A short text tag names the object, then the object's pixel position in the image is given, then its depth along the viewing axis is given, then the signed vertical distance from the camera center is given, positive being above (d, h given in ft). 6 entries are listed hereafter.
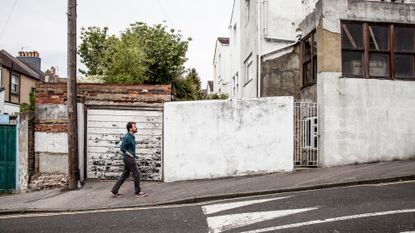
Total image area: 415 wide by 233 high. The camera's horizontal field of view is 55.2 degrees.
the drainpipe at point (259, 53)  54.45 +9.25
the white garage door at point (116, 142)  41.32 -2.27
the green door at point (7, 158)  38.91 -3.72
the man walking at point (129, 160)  32.48 -3.26
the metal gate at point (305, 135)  42.39 -1.58
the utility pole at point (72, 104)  36.94 +1.51
